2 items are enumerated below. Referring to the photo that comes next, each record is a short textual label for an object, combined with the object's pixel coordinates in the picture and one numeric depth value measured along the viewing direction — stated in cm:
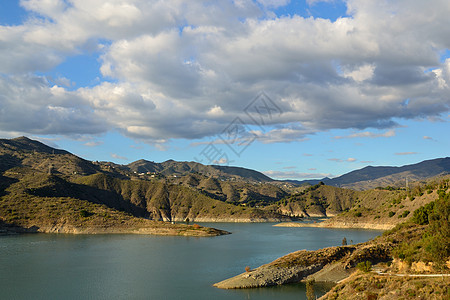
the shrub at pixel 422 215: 7319
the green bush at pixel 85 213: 12901
